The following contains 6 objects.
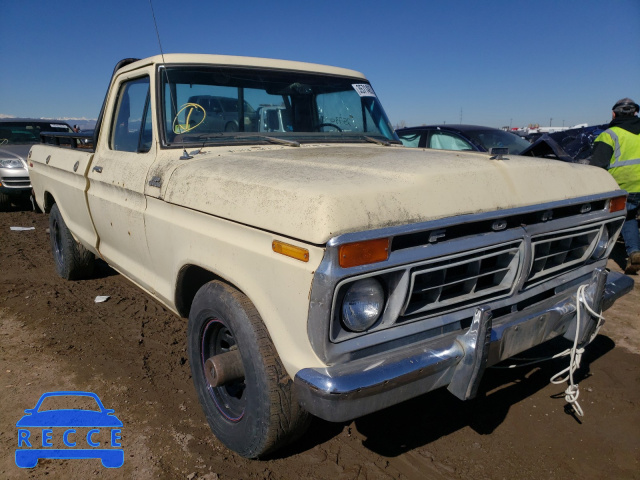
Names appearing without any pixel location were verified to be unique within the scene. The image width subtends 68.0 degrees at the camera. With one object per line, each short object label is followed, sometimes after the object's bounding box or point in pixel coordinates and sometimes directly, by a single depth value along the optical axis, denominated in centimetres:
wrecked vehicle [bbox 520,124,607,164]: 619
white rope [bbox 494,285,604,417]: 232
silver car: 912
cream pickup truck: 172
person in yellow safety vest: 516
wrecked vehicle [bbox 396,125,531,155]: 698
